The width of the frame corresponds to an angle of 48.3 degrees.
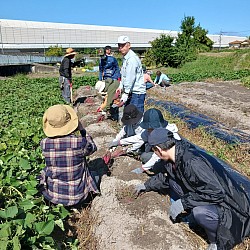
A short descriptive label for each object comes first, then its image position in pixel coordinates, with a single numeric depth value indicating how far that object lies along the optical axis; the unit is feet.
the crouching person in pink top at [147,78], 32.29
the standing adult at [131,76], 13.29
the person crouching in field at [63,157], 7.93
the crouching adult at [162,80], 43.60
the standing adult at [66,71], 23.32
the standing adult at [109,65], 20.51
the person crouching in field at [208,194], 6.86
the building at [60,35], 148.15
